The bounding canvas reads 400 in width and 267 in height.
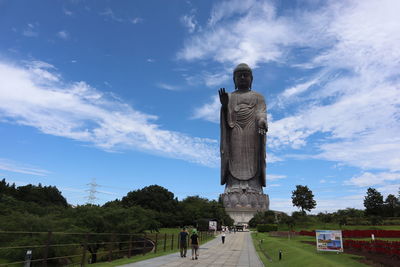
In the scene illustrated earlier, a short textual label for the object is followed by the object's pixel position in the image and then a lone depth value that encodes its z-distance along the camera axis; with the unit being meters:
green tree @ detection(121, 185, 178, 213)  54.06
